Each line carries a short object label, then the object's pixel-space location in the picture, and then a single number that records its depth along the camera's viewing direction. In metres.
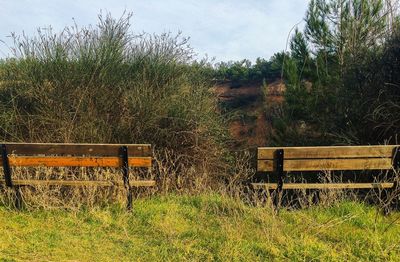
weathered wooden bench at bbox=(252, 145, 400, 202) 5.69
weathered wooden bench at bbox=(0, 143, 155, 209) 5.93
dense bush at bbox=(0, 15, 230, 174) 8.67
